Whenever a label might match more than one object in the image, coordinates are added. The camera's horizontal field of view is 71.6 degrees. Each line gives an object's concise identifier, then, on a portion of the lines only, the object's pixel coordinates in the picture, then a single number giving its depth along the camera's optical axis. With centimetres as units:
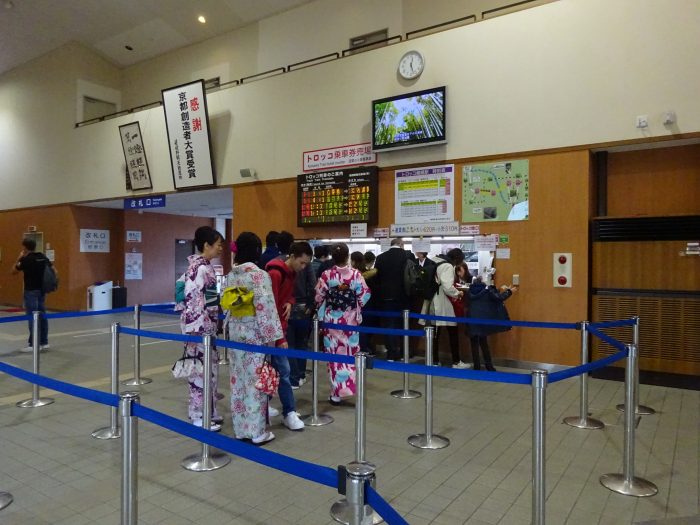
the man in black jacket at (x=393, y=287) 648
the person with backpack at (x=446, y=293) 607
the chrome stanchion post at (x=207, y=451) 327
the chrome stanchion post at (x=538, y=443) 226
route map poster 623
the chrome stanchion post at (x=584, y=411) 416
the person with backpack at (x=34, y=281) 730
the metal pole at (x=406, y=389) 495
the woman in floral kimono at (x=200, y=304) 403
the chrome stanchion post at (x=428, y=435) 372
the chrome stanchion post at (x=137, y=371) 550
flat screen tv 674
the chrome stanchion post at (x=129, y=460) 204
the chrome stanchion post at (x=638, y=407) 446
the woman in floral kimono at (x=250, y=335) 367
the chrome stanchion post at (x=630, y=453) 298
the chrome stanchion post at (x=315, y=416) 421
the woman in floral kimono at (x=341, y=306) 477
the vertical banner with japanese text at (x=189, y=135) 937
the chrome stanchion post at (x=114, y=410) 394
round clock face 701
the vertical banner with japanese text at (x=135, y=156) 1074
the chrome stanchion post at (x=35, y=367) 472
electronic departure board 726
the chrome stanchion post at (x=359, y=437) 271
